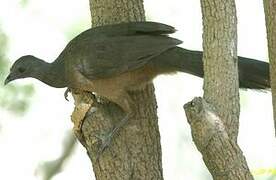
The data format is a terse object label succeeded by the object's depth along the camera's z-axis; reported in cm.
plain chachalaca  742
